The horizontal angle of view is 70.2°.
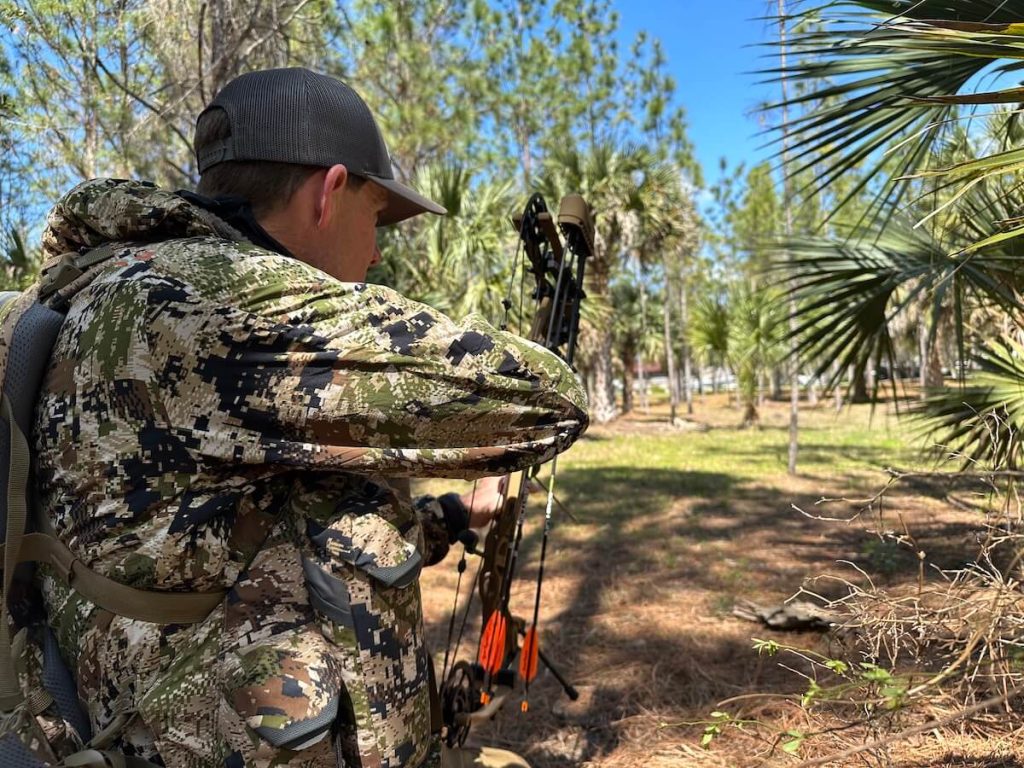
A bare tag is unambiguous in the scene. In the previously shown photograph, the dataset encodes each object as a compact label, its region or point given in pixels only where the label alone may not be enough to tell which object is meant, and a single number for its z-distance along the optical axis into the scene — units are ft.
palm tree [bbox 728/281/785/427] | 49.21
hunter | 3.41
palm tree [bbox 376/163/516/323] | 32.14
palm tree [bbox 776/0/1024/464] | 5.80
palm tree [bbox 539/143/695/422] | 46.93
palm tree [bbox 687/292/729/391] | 55.26
